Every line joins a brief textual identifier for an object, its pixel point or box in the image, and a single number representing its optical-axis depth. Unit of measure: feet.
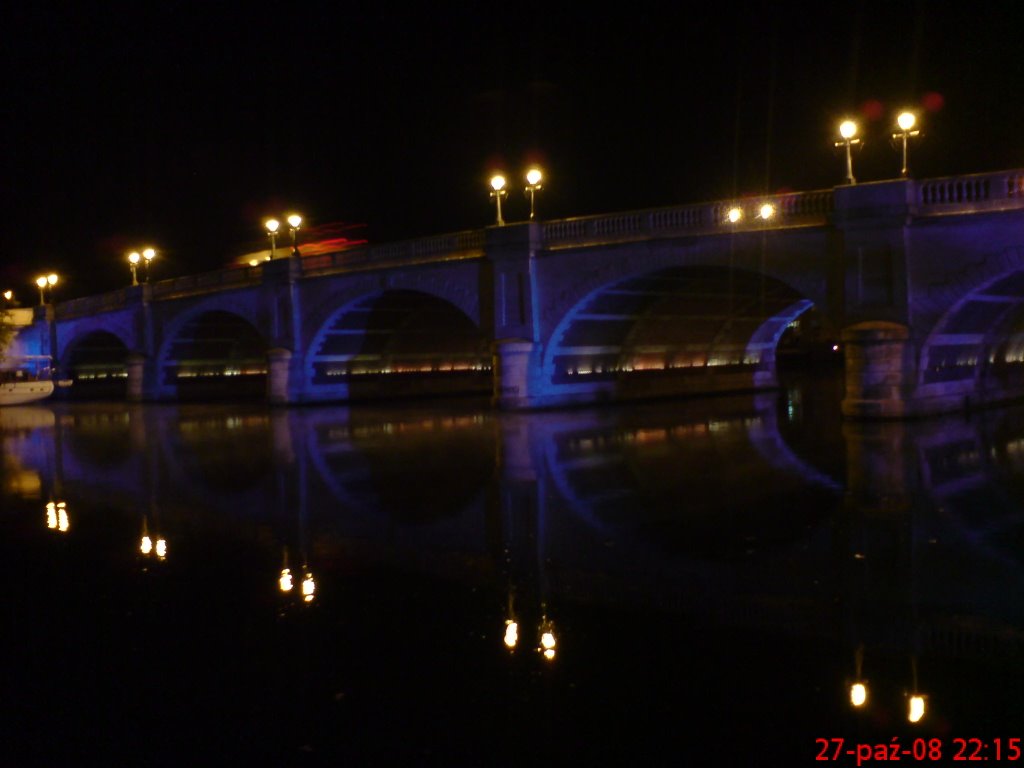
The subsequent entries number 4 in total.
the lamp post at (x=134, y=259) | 152.12
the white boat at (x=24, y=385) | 145.38
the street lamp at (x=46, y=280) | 177.37
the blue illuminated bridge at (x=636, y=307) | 68.49
